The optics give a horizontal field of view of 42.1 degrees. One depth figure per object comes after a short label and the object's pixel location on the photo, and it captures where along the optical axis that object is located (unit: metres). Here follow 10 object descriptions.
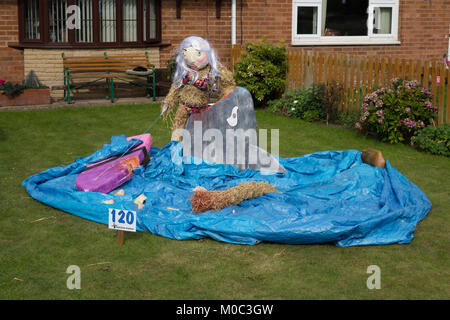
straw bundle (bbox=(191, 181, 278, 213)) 5.95
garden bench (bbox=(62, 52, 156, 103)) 13.67
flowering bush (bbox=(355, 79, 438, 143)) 9.21
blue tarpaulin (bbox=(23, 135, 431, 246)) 5.45
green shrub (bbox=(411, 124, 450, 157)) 8.91
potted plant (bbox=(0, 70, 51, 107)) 12.65
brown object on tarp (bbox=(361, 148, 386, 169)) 6.71
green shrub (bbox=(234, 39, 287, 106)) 12.41
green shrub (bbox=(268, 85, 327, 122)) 11.59
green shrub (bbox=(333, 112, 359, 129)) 10.73
